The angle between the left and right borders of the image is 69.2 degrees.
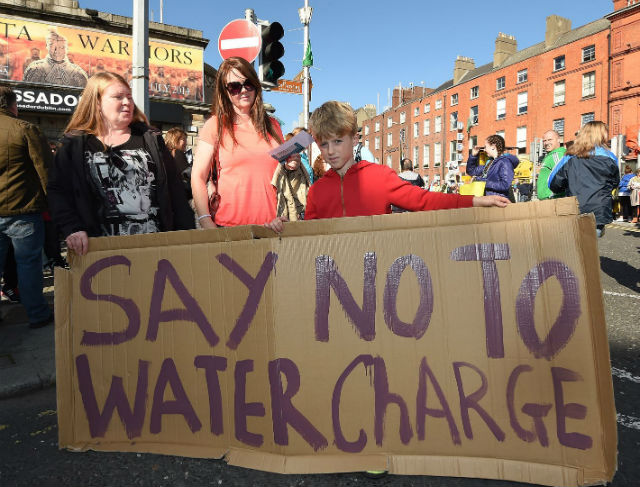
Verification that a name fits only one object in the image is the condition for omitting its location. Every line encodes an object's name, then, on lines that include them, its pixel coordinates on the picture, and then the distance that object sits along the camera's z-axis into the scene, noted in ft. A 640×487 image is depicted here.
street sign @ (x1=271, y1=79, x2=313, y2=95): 36.24
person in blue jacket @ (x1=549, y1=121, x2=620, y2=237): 15.56
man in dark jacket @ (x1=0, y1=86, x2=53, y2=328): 11.89
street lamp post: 40.27
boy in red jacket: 7.19
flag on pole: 42.03
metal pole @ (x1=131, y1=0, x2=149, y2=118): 13.79
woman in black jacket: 7.39
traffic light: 18.31
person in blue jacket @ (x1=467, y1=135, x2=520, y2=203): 19.43
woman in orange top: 7.73
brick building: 89.61
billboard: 35.76
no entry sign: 16.57
